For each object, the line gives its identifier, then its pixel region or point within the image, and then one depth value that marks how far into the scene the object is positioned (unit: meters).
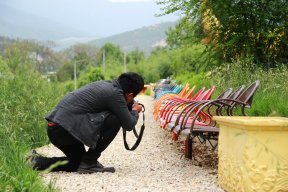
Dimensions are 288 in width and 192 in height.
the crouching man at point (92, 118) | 4.65
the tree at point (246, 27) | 11.02
